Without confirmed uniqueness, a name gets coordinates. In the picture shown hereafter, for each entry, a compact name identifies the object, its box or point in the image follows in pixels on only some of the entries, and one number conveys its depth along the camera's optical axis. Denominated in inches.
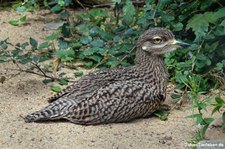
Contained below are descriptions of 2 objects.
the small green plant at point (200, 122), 254.3
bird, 280.1
